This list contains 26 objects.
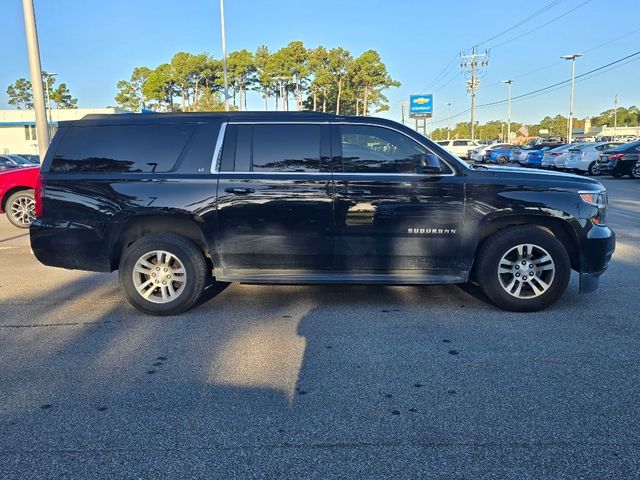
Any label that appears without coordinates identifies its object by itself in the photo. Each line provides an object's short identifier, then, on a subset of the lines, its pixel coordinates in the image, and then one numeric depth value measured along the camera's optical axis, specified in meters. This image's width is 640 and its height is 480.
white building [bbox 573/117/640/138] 92.52
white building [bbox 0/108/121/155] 61.34
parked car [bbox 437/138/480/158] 42.08
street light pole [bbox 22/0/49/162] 9.87
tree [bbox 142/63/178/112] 57.59
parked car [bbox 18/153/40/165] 26.90
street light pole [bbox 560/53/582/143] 51.75
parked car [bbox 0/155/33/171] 21.12
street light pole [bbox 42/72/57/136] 58.97
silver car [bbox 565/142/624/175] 24.52
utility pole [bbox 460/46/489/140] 58.56
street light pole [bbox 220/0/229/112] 28.03
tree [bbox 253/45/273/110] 52.03
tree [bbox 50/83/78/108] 88.75
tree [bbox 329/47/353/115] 53.03
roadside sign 41.72
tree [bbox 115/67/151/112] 67.56
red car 10.72
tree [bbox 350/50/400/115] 53.31
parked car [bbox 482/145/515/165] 38.28
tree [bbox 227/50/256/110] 54.22
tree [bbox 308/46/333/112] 52.31
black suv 5.09
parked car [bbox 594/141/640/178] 21.61
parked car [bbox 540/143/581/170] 28.22
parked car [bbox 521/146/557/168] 31.10
